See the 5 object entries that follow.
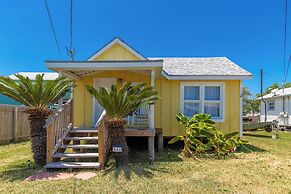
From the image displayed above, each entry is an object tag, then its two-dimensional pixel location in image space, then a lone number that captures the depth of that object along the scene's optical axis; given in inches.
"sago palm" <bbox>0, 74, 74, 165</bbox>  267.7
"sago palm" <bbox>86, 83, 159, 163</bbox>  267.4
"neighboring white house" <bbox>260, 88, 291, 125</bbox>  799.1
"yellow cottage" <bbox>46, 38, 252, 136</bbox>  402.9
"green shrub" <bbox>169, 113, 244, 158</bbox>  338.3
